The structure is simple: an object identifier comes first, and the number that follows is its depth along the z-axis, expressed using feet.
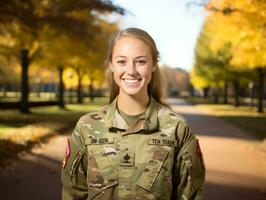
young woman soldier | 7.63
